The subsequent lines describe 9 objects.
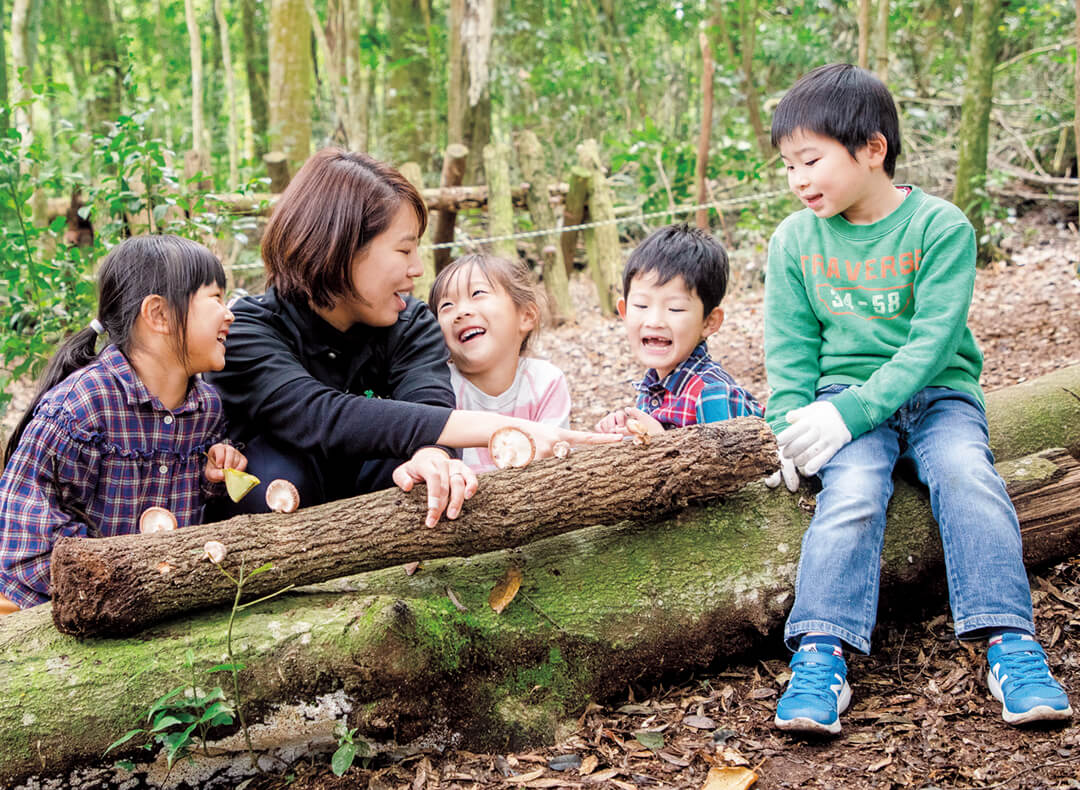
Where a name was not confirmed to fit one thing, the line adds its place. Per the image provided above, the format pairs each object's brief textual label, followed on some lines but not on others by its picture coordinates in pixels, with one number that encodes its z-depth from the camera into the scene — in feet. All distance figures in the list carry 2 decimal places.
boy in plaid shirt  9.83
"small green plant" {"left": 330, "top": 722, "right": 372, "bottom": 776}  6.43
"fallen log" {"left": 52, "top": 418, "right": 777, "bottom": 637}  6.73
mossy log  6.71
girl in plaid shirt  7.66
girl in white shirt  10.50
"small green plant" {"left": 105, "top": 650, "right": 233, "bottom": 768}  6.29
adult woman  8.04
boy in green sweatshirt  7.16
